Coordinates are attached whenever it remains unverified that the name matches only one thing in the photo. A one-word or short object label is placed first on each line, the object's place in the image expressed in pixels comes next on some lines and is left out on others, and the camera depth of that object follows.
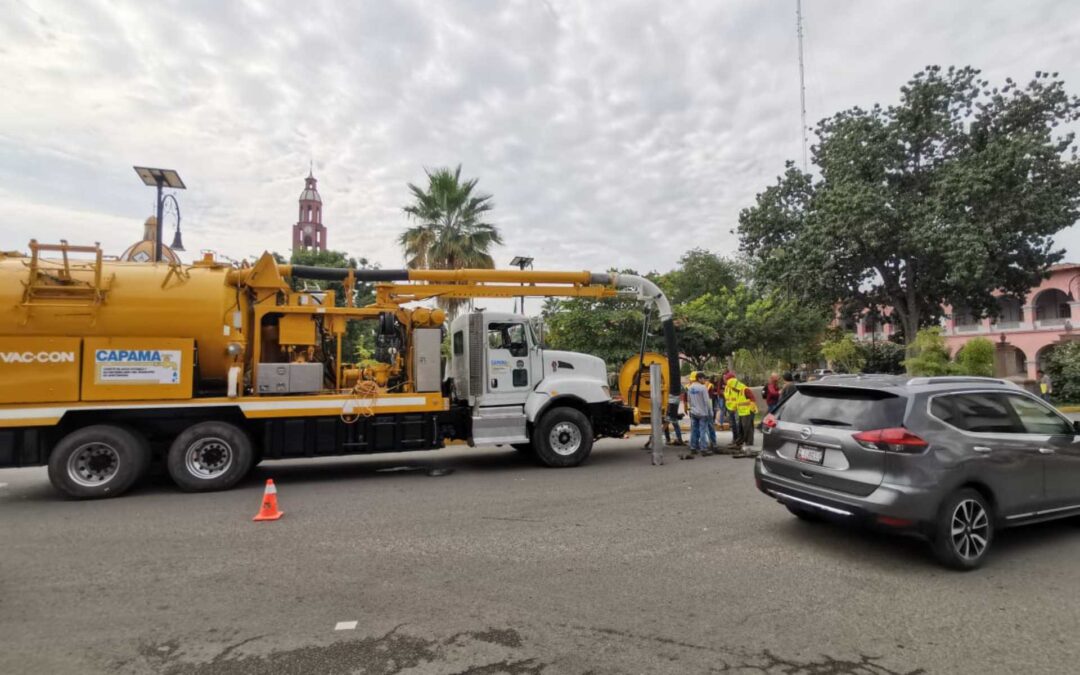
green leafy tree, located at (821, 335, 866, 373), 29.83
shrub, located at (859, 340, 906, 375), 33.10
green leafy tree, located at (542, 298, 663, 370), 21.83
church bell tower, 88.87
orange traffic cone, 6.67
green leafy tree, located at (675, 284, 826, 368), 23.69
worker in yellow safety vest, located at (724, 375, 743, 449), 12.20
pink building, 39.50
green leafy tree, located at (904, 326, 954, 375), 21.25
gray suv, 4.74
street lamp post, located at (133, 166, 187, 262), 12.52
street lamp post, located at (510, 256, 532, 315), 15.04
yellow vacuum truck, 7.84
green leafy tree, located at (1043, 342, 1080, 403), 23.72
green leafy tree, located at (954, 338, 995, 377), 22.14
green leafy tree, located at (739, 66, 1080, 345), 22.98
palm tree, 20.52
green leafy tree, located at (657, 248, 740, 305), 44.03
